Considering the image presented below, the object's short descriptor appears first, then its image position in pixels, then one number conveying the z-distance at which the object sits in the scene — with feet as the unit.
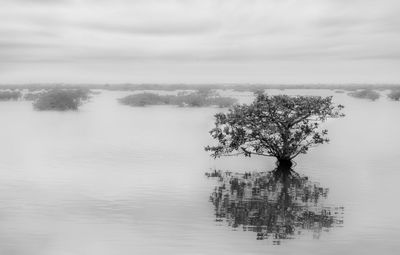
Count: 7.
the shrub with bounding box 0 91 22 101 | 541.75
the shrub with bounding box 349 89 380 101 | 591.58
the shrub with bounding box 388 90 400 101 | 569.64
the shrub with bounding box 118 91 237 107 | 453.70
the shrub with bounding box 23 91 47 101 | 530.14
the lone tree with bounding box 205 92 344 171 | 128.57
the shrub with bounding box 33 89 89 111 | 381.60
